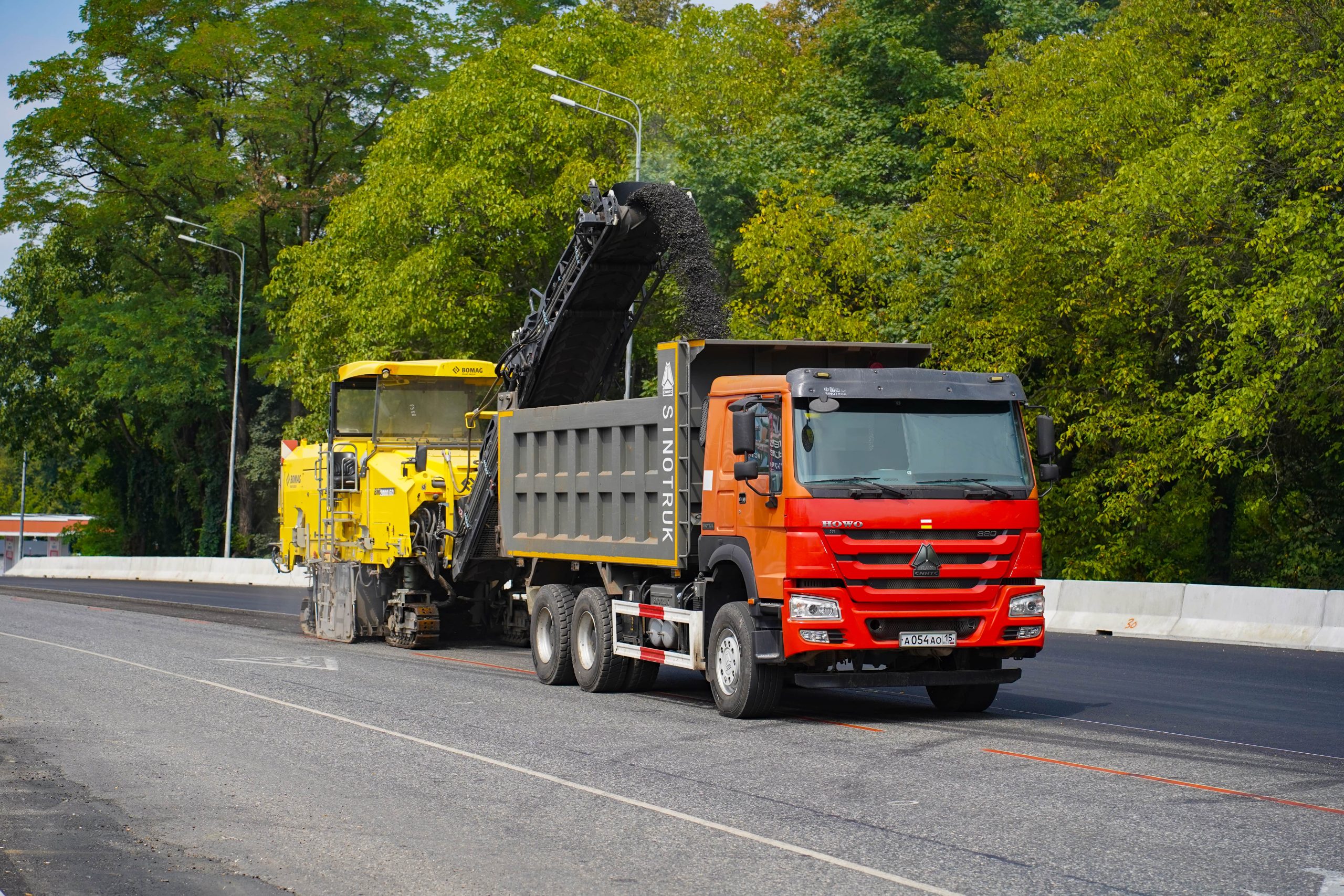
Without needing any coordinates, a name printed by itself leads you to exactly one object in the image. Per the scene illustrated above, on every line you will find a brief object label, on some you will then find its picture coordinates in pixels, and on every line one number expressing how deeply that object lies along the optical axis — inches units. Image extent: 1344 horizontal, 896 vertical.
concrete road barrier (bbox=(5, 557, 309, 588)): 1753.2
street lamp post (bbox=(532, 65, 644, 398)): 1152.8
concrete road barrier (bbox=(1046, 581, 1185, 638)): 892.0
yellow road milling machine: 800.3
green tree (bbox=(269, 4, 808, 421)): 1517.0
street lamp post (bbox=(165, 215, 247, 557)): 1955.0
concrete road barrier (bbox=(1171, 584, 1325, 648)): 810.2
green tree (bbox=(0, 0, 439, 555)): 2023.9
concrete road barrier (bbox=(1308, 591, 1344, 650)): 787.5
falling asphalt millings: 660.1
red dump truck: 480.4
